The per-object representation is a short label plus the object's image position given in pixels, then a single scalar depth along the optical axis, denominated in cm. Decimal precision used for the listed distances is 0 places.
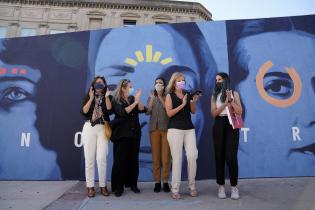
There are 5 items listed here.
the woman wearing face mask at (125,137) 376
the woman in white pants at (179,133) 355
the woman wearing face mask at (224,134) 343
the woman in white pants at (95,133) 366
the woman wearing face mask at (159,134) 379
